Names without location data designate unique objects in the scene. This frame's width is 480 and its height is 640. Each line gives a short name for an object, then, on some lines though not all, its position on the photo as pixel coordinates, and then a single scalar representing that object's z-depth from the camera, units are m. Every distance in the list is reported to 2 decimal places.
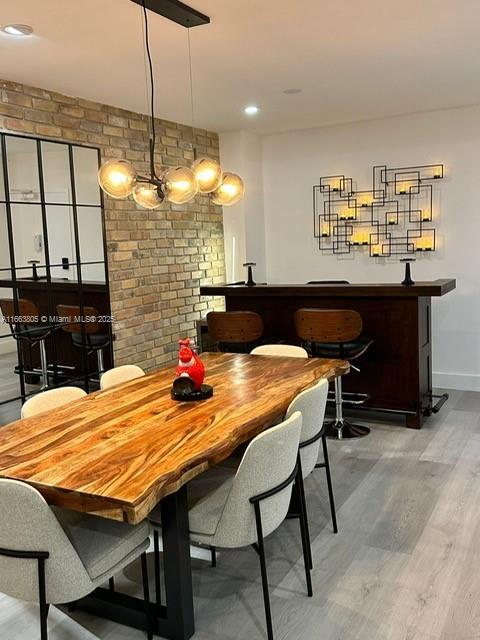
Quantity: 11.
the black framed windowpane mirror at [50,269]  4.15
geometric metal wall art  5.80
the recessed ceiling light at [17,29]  3.10
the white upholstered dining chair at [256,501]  2.15
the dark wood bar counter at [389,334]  4.64
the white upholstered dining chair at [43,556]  1.82
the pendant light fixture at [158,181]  2.98
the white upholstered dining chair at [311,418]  2.60
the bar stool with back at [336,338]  4.30
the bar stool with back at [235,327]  4.72
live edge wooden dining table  1.89
